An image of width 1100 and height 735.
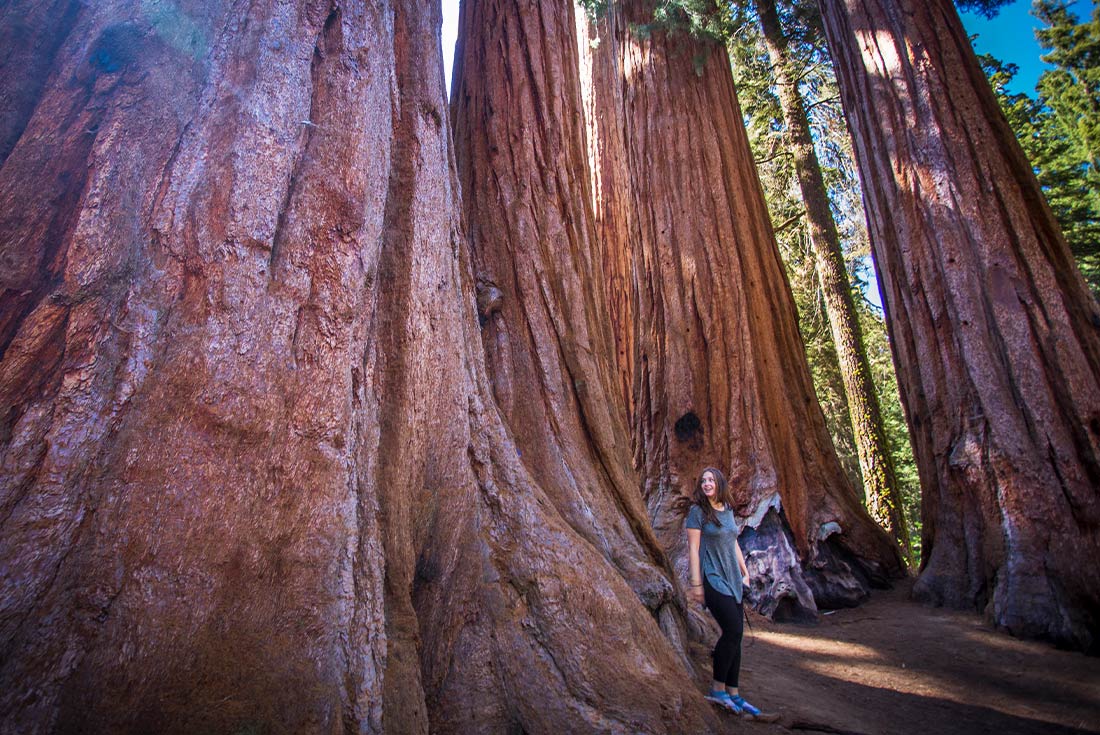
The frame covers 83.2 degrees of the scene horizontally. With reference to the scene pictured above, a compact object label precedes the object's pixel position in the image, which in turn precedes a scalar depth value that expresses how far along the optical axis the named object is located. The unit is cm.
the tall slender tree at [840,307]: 836
